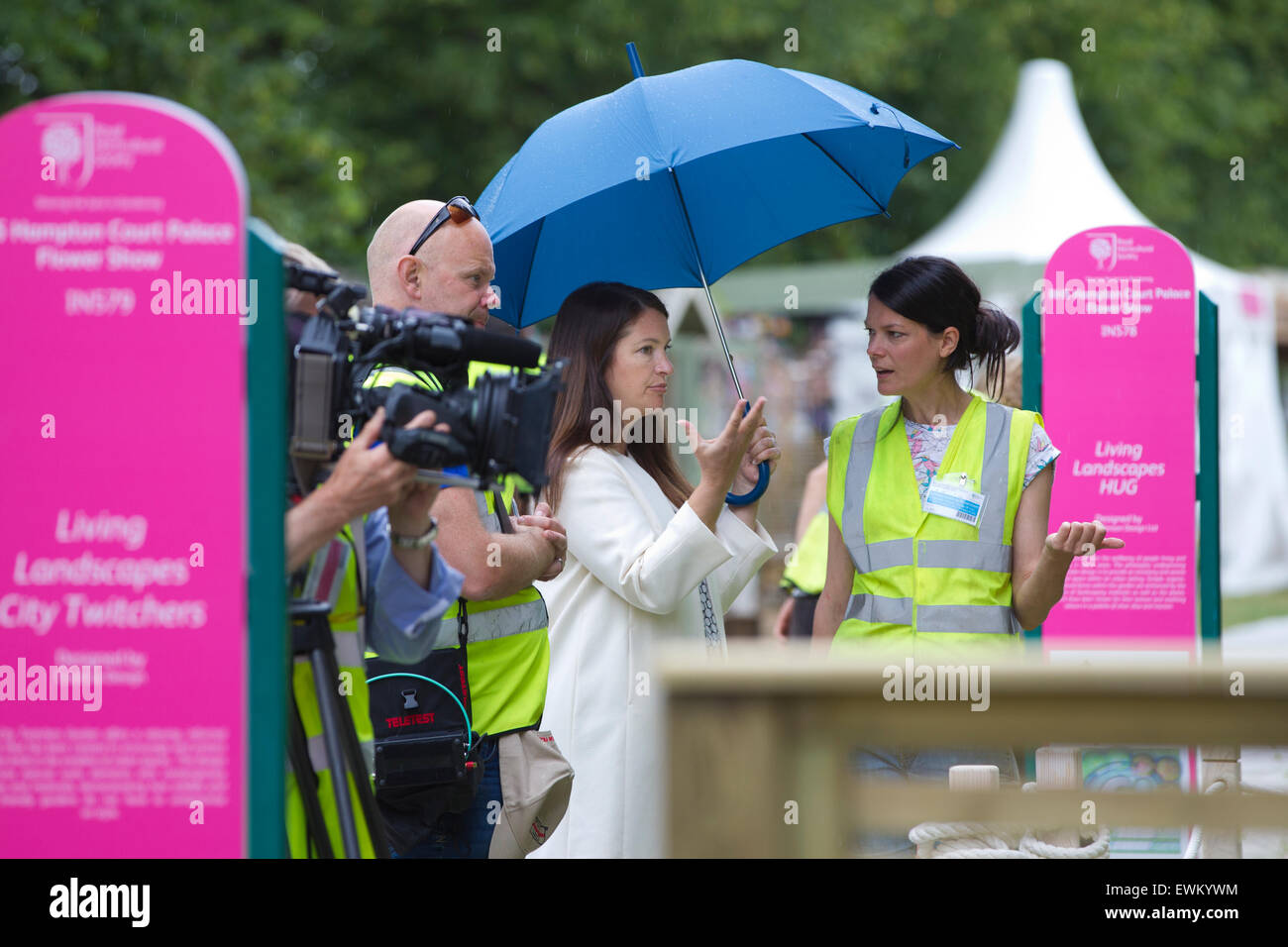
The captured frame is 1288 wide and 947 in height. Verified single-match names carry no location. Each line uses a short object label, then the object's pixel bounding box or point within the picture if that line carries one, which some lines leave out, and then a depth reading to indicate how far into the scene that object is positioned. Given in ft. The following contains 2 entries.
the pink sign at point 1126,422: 16.28
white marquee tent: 41.73
